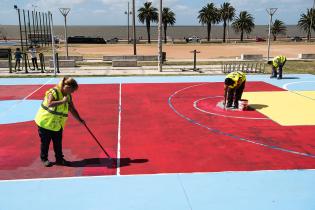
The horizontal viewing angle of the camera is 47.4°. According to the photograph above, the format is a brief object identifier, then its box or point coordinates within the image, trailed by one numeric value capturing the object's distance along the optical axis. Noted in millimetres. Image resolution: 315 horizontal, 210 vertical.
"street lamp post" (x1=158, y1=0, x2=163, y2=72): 25538
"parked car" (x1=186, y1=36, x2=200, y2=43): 83788
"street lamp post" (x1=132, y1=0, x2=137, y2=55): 36109
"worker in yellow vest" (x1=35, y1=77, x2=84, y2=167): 8156
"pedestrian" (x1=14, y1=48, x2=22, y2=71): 26288
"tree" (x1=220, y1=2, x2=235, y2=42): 86312
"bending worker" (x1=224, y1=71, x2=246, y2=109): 13902
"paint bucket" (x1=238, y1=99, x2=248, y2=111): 14672
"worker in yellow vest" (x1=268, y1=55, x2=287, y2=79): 21641
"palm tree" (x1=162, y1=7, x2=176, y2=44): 79938
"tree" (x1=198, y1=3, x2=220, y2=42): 84688
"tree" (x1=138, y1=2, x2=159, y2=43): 77250
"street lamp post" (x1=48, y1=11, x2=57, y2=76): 24359
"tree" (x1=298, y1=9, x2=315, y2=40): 82988
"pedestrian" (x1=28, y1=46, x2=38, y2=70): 26562
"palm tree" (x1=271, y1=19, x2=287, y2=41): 91000
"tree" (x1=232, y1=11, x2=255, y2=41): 86562
